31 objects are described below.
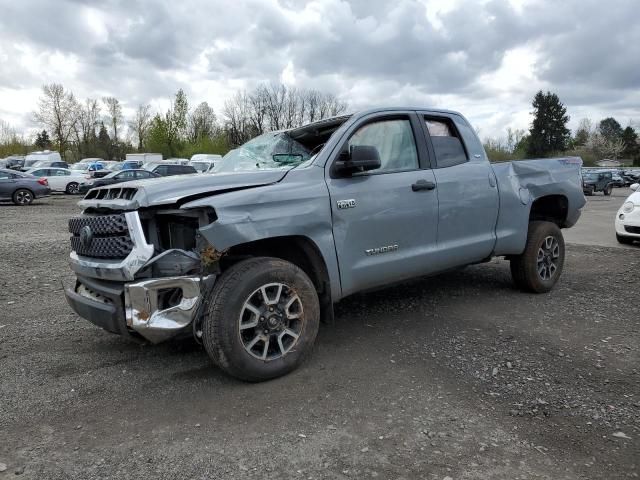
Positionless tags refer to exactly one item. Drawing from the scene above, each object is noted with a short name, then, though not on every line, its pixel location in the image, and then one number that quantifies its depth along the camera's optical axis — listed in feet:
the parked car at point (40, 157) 159.25
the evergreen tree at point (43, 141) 250.41
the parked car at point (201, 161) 102.69
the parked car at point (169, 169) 78.69
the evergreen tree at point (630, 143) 308.81
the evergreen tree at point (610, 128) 343.28
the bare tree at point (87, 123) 244.22
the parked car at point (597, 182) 112.06
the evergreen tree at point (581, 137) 327.06
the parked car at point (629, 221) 33.14
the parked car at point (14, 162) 156.22
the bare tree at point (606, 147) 311.88
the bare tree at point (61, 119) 232.12
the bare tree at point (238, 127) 225.76
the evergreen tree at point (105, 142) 243.19
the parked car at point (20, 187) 69.65
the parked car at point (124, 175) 77.92
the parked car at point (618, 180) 145.62
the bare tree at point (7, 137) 268.37
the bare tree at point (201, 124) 215.31
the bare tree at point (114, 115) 264.11
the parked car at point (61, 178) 92.02
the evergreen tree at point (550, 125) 267.18
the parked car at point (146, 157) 168.68
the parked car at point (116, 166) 126.96
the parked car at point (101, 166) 101.69
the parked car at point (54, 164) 122.81
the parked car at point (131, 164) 121.99
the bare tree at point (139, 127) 254.88
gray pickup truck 11.29
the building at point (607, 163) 257.55
